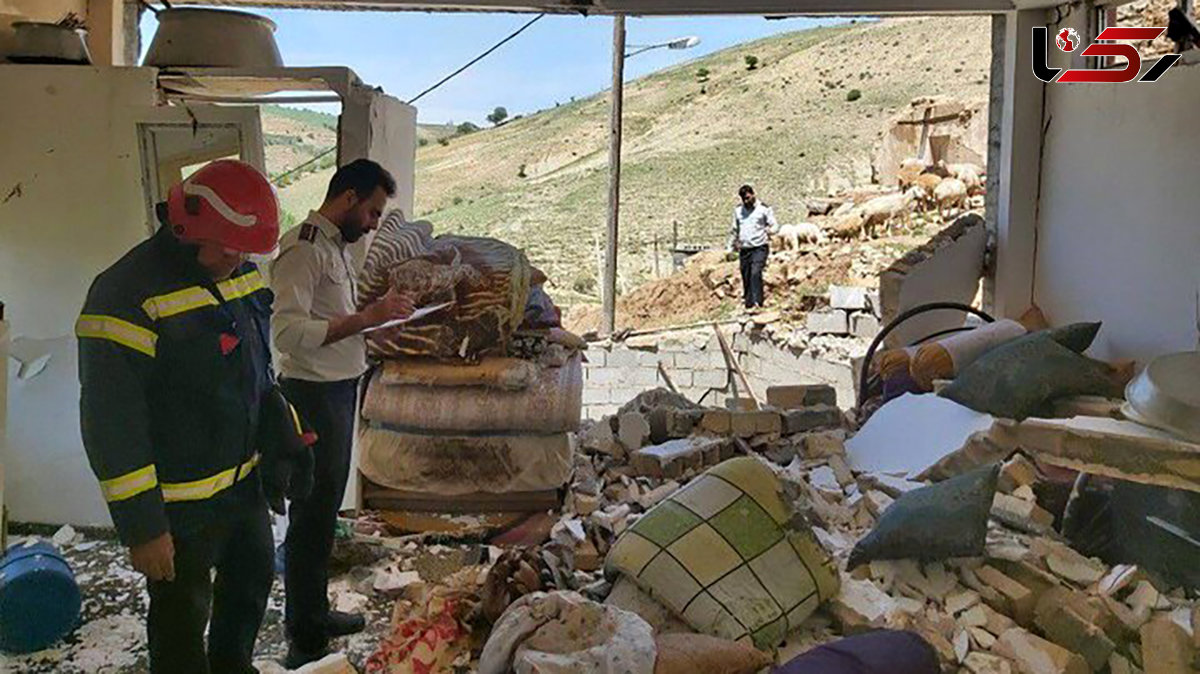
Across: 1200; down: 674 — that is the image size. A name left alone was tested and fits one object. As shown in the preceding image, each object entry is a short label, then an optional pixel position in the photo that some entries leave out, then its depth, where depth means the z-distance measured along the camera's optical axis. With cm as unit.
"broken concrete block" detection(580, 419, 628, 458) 468
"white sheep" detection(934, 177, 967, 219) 1343
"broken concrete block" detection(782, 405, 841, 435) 491
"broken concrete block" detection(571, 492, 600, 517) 399
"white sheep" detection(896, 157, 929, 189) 1423
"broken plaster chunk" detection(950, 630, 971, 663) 276
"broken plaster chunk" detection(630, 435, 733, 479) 438
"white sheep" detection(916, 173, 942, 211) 1349
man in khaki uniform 290
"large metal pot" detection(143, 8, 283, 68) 454
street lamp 1066
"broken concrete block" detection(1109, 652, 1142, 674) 277
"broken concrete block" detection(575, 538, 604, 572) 349
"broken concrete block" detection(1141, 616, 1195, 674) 271
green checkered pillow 280
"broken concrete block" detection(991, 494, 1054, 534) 344
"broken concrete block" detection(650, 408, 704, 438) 484
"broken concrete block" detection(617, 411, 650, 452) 472
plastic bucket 312
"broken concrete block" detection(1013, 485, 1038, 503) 359
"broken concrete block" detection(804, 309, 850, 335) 931
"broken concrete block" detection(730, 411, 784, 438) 486
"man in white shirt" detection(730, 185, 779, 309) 1033
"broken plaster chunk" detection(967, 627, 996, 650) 283
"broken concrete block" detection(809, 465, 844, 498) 407
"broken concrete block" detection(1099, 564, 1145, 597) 300
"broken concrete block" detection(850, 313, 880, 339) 919
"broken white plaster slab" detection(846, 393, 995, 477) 411
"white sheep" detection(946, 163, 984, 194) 1352
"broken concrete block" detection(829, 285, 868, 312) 930
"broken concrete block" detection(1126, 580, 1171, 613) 292
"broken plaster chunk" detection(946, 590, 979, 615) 297
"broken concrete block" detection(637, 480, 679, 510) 403
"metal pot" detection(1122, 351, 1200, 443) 310
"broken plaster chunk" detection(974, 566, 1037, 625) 297
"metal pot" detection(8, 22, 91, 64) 434
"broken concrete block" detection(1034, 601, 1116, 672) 277
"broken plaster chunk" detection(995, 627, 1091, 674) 270
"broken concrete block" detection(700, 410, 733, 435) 484
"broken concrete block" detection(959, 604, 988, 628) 291
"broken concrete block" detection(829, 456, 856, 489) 420
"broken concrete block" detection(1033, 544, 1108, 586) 308
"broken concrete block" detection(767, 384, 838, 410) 534
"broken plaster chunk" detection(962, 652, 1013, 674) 271
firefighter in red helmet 206
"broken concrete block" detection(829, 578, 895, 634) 286
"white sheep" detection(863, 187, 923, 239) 1332
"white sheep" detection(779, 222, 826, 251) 1312
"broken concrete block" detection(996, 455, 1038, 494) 368
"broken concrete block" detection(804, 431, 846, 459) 459
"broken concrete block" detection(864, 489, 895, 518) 378
